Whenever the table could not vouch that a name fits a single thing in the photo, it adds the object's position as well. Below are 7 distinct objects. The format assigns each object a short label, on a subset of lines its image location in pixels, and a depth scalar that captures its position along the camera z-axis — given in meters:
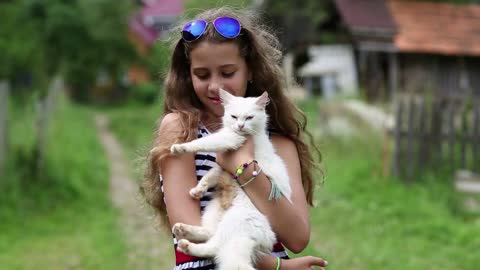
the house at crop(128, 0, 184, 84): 31.61
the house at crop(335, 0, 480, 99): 17.25
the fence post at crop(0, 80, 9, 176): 6.73
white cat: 2.15
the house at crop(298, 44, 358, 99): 19.80
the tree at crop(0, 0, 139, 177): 21.63
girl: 2.22
